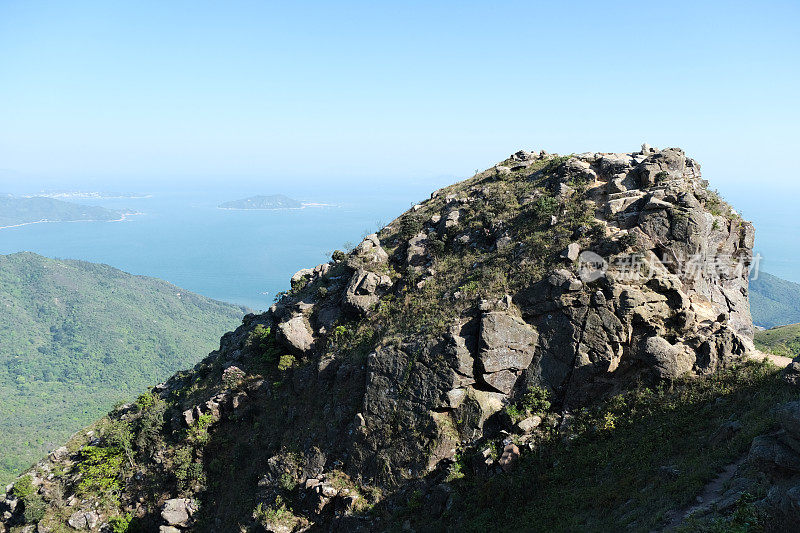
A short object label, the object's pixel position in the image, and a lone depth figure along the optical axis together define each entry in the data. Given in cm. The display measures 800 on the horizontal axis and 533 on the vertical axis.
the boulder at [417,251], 3010
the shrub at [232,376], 2952
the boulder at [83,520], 2639
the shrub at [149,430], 2884
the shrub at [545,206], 2681
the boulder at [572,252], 2319
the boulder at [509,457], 1928
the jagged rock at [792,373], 1564
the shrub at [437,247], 2931
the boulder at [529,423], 2005
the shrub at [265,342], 2964
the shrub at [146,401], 3391
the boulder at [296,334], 2814
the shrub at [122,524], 2589
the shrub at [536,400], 2080
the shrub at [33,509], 2673
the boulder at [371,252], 3139
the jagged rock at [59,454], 3162
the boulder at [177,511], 2492
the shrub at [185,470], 2625
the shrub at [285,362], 2789
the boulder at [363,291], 2756
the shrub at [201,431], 2729
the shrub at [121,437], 2852
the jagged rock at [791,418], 1200
